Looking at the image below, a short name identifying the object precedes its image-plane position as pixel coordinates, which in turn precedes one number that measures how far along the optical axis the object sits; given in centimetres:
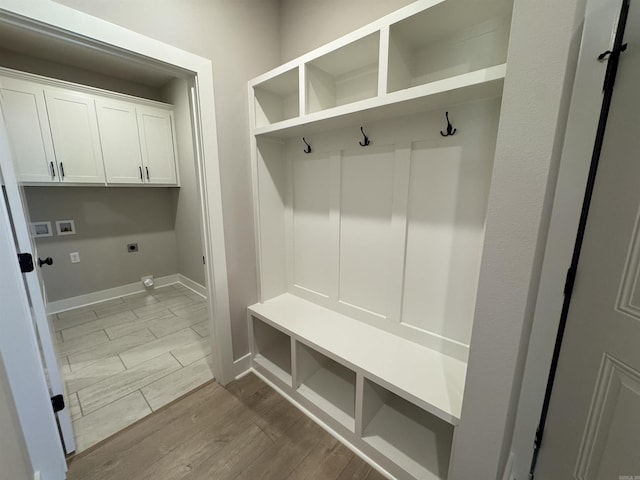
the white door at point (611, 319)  68
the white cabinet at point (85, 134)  223
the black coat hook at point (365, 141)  137
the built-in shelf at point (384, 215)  105
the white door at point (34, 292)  101
